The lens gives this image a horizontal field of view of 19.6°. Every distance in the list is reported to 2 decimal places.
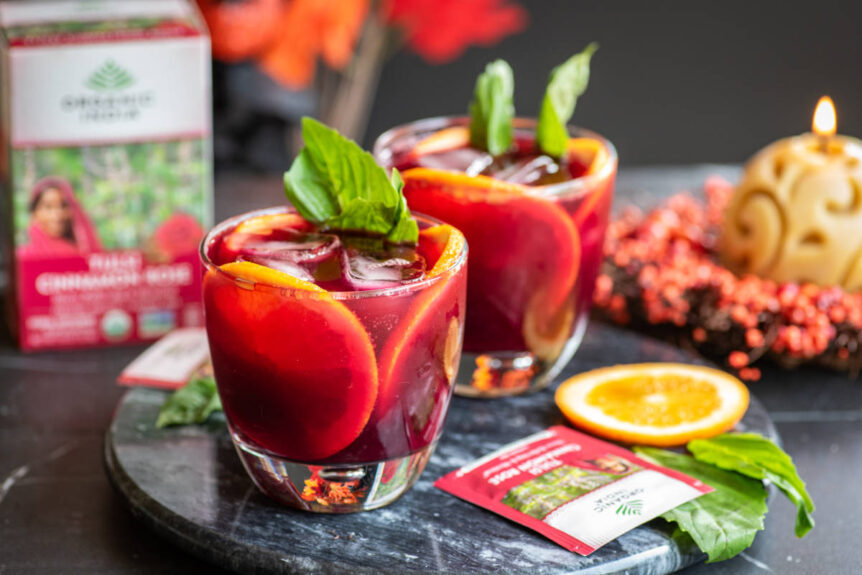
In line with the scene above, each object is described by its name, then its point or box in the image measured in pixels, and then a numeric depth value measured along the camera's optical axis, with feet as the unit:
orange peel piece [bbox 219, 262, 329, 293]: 2.48
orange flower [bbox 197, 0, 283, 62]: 4.20
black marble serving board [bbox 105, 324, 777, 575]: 2.52
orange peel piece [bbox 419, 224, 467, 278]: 2.55
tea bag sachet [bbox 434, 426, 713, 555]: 2.57
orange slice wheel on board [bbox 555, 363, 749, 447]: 2.75
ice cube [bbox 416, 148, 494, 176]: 2.83
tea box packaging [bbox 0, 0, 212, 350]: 2.98
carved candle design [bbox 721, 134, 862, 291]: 3.12
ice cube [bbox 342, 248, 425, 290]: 2.52
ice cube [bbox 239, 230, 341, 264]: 2.56
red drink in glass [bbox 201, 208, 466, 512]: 2.49
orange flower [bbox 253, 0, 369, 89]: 4.26
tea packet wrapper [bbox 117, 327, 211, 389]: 2.91
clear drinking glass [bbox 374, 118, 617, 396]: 2.77
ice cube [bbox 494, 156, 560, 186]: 2.81
